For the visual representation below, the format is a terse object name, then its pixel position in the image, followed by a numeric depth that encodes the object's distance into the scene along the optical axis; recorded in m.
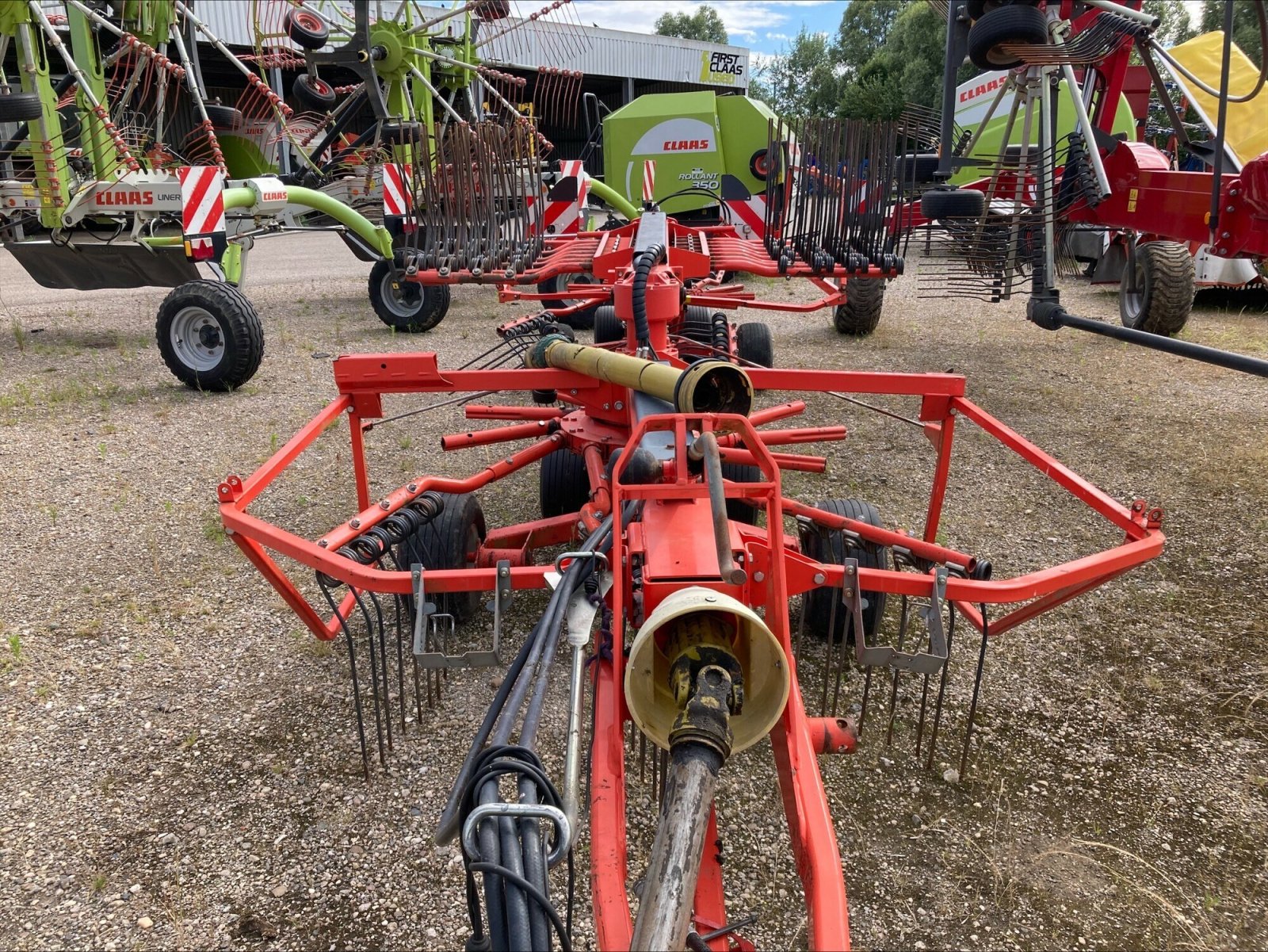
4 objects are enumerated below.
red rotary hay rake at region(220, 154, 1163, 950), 1.19
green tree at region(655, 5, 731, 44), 55.56
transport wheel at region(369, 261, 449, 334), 7.60
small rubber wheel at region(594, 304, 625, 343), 4.91
